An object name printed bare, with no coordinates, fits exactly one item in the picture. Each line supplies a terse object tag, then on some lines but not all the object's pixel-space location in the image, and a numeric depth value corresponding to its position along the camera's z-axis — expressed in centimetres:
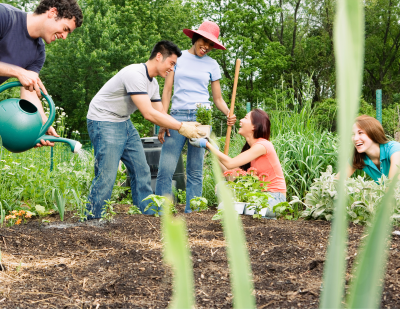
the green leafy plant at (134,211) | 334
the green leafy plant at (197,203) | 333
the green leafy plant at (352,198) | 253
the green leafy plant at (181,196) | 483
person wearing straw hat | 366
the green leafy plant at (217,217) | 271
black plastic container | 490
